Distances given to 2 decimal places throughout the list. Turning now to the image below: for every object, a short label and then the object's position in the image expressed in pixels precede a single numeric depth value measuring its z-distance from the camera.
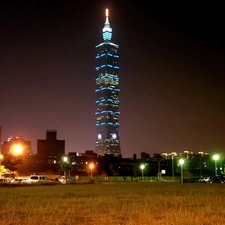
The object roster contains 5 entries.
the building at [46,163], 148.12
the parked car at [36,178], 57.22
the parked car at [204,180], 63.29
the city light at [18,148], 48.91
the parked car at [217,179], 61.14
